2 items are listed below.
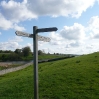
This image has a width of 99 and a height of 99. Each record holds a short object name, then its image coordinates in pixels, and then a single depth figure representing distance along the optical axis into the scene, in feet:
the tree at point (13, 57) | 216.88
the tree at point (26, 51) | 233.17
